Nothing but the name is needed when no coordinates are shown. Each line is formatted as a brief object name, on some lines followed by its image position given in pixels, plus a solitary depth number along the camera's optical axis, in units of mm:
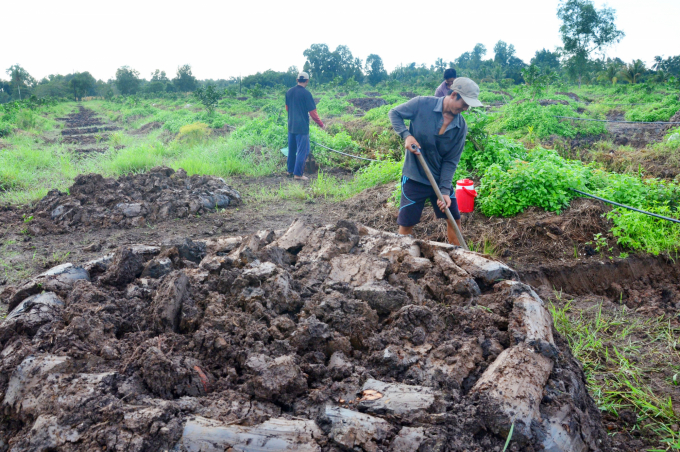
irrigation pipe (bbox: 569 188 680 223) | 3863
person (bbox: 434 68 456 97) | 5766
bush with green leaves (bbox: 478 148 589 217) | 4840
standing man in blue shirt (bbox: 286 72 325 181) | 7605
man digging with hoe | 3557
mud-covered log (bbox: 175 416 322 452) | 1479
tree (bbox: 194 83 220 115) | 18328
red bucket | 4762
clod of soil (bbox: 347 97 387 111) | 23203
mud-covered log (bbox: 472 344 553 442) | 1598
